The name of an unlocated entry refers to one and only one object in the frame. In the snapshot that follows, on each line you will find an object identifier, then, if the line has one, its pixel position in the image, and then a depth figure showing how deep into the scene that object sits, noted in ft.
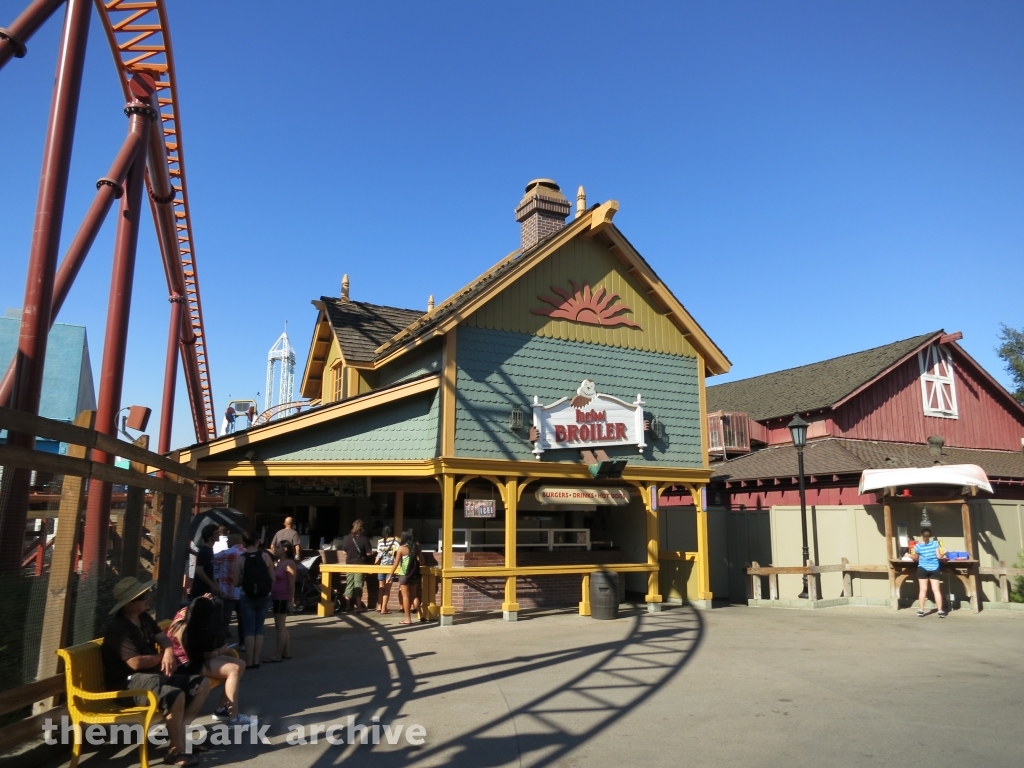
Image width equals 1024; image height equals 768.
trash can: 45.85
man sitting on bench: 19.06
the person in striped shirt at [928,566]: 47.21
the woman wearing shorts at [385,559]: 49.11
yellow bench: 17.97
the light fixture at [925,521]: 50.16
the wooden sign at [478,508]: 47.16
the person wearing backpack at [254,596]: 29.43
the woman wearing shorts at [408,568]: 43.21
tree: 157.29
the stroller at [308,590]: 49.12
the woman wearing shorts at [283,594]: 32.68
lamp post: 53.26
